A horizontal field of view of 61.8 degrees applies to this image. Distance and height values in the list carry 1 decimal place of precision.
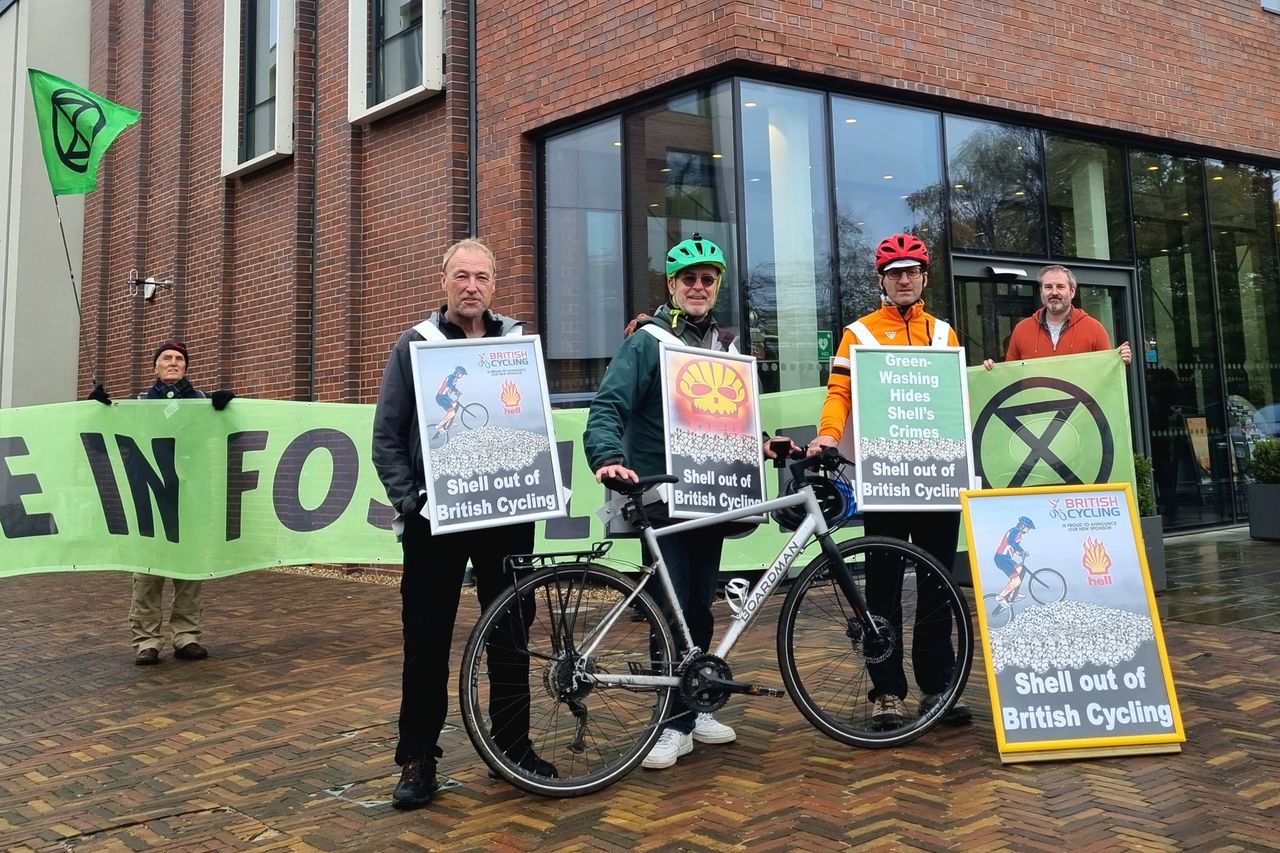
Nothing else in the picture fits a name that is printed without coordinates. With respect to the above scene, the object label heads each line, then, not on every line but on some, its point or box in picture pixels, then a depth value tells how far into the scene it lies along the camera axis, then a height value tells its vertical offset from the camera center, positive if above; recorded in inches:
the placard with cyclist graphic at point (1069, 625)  166.2 -20.2
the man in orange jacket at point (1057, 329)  266.4 +43.1
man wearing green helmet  170.2 +15.1
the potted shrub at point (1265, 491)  410.3 +0.8
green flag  371.6 +141.9
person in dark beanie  268.7 -18.9
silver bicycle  157.1 -21.6
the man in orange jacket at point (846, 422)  178.5 +11.3
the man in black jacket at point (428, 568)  157.9 -7.6
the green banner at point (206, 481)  267.4 +11.1
